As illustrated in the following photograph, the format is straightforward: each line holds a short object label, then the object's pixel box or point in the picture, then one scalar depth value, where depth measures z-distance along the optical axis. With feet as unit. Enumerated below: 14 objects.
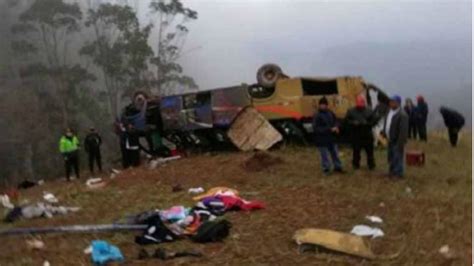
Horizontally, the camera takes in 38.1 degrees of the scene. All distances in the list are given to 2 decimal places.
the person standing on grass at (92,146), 60.08
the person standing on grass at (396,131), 37.32
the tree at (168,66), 135.33
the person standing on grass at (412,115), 63.98
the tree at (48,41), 132.98
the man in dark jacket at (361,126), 39.99
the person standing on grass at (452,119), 55.52
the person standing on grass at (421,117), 65.00
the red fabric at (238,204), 31.55
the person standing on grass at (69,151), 56.59
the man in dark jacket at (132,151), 60.23
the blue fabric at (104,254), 24.06
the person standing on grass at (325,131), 40.52
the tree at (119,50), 132.87
